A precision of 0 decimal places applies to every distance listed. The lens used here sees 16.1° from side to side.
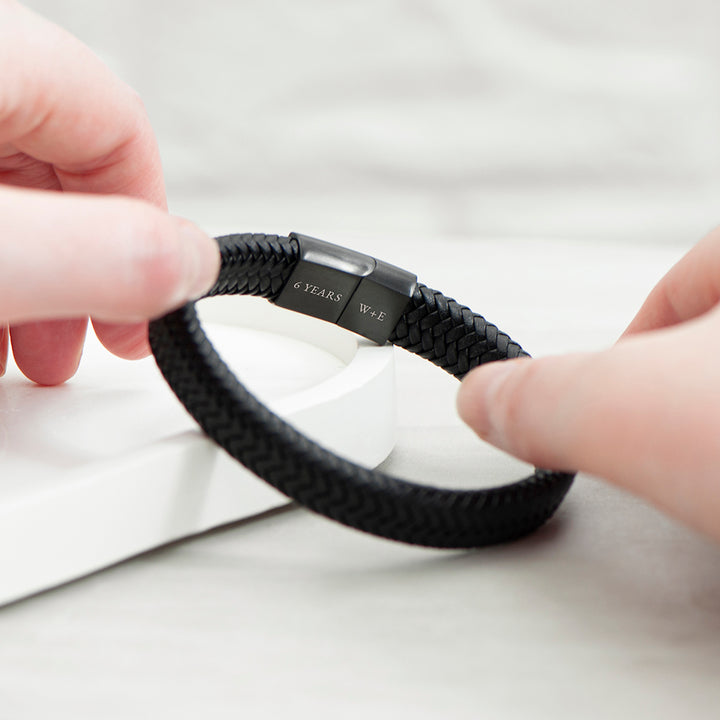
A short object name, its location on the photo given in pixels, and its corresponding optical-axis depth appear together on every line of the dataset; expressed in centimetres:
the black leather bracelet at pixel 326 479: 40
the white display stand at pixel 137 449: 39
